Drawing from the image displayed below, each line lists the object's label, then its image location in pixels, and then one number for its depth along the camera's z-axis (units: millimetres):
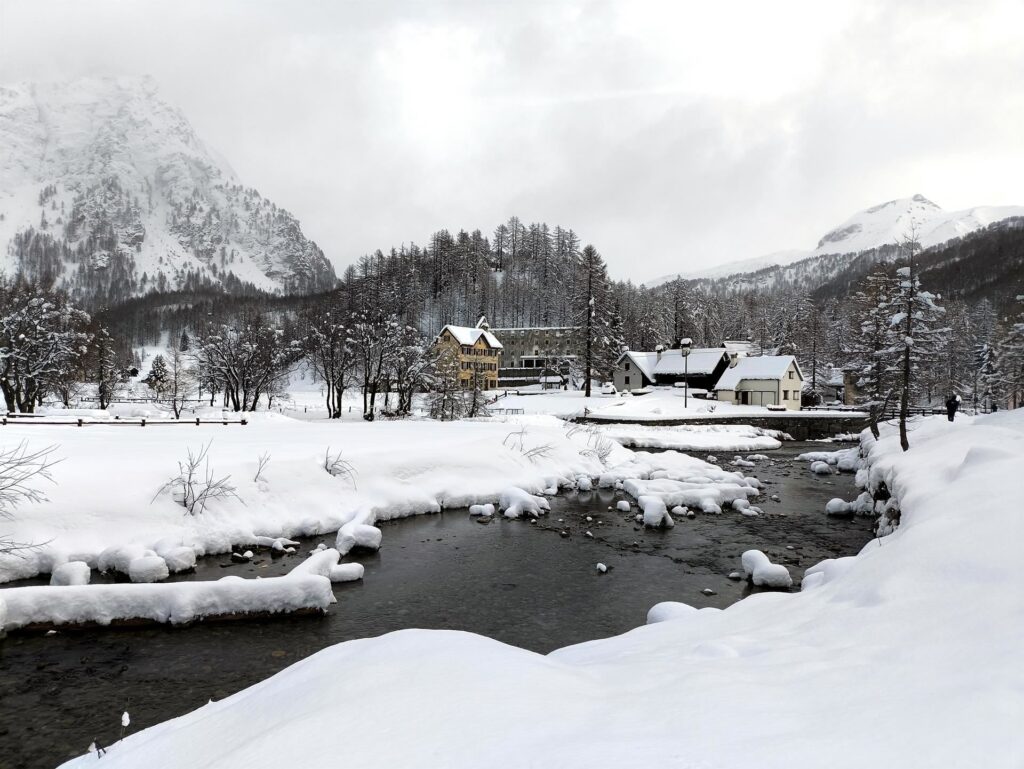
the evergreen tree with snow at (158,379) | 66225
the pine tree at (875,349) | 37406
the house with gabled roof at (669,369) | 74812
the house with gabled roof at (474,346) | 80312
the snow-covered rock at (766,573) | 12367
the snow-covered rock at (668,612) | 8930
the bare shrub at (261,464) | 17578
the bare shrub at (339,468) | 19453
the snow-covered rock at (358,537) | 14992
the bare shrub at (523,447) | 25984
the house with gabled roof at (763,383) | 64562
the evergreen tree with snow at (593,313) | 66062
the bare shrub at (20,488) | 12625
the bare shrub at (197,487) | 15539
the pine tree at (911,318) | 25484
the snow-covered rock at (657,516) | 17938
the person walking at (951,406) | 34000
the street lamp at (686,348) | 62188
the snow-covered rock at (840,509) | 19797
